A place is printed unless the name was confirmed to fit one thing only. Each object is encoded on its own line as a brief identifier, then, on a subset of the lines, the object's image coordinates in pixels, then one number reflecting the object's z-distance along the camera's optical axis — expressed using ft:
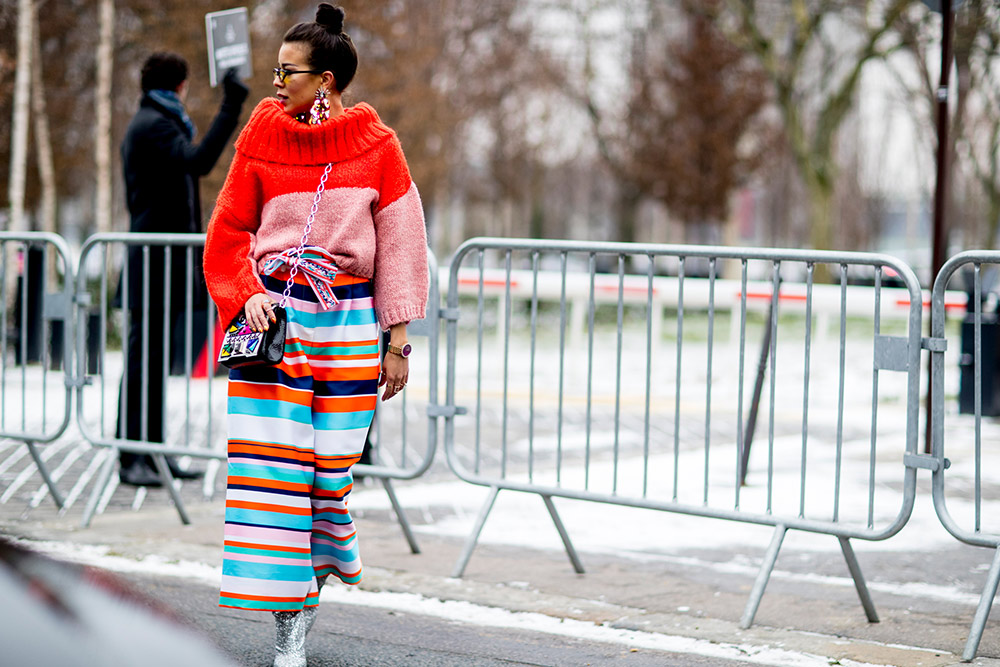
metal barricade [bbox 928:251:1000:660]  28.45
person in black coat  43.80
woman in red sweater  25.02
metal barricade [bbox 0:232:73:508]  40.88
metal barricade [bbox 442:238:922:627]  31.30
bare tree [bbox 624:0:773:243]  197.77
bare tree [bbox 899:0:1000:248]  141.38
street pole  56.03
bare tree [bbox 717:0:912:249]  167.12
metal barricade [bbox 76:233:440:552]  38.11
